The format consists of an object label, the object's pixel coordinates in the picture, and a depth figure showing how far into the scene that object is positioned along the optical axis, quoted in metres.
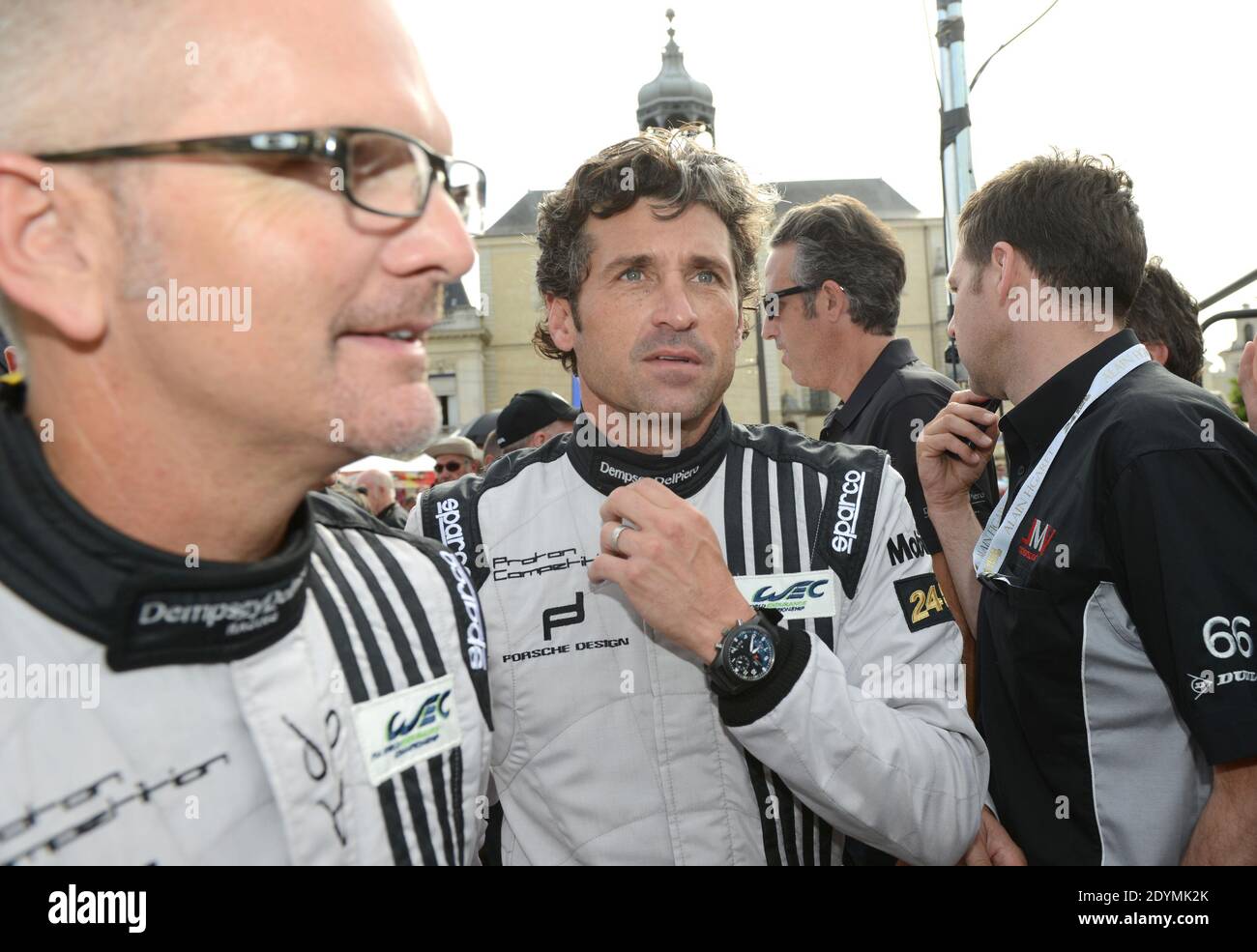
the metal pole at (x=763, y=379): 17.92
